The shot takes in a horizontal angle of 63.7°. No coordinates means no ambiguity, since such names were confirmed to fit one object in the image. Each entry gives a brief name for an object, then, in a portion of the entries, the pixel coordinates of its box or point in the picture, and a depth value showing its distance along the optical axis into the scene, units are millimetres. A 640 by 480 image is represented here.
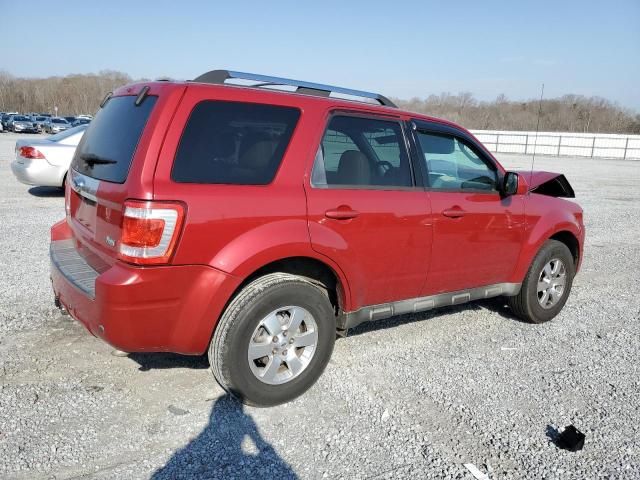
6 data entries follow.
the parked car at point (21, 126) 40906
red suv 2764
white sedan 9905
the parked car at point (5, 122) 41438
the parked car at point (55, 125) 42659
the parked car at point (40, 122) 42862
